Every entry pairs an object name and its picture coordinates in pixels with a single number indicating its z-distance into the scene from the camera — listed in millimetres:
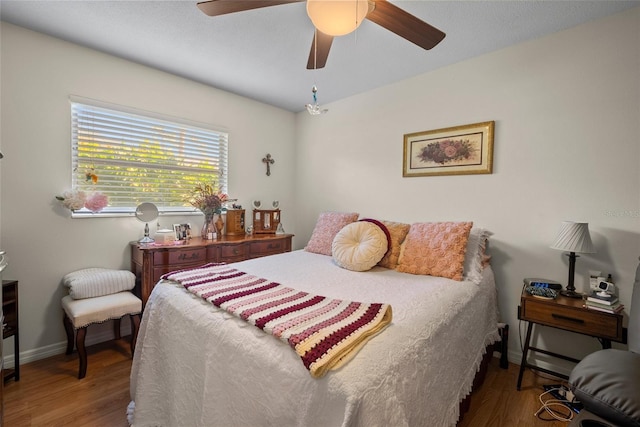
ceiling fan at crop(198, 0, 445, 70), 1211
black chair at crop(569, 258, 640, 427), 920
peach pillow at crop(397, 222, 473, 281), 1973
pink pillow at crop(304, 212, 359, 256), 2730
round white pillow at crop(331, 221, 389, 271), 2141
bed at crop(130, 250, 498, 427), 905
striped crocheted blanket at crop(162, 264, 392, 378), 969
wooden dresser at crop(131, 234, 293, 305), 2363
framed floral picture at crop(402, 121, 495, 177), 2369
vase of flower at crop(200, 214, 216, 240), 2885
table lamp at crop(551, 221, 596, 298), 1791
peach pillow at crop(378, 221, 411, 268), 2252
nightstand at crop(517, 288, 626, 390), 1649
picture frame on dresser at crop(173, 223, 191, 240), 2762
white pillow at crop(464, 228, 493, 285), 1976
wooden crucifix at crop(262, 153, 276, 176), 3635
